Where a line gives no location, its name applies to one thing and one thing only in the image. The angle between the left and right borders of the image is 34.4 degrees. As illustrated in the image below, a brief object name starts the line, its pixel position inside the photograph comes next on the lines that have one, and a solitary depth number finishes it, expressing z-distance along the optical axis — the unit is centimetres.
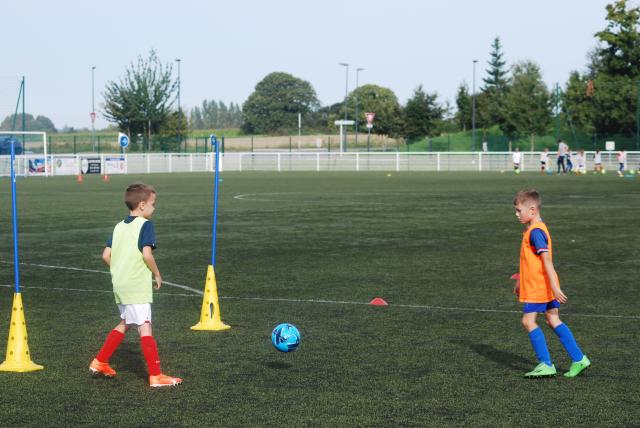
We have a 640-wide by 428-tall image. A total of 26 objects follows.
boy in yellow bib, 723
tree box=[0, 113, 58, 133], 5795
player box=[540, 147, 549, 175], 6016
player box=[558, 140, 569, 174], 5953
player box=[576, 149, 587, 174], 6001
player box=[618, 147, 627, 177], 5594
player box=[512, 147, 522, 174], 6012
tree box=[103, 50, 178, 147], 8400
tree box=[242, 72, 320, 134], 18612
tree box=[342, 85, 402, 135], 10769
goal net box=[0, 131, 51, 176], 5475
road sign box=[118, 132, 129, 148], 6452
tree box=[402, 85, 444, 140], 10300
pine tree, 13270
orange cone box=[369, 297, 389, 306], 1126
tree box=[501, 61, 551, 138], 9200
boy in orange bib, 738
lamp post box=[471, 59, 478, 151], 8805
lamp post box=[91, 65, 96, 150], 8200
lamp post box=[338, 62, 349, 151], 10456
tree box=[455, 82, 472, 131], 11312
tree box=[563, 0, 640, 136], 7612
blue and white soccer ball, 812
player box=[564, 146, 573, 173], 6109
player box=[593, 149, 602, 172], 6073
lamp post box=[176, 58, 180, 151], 8704
